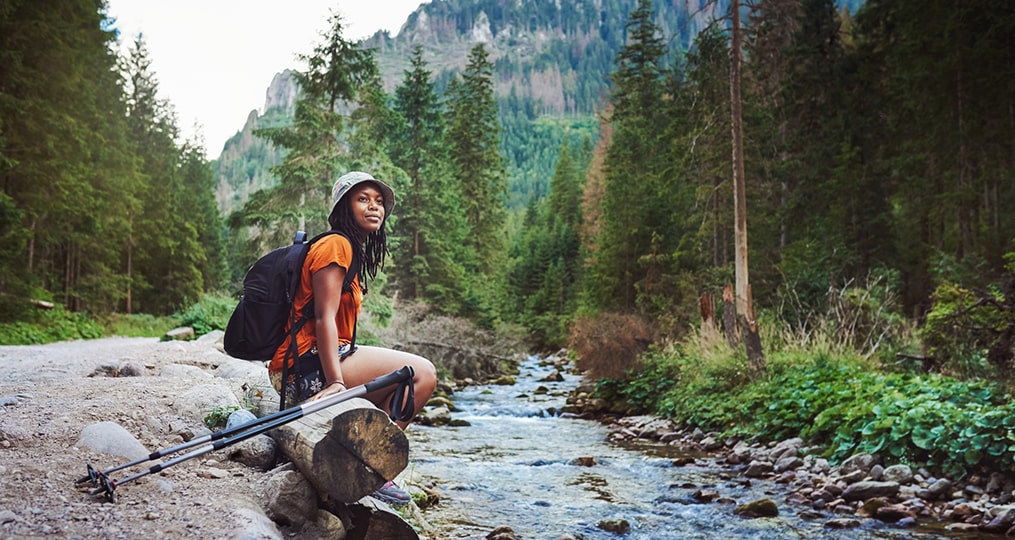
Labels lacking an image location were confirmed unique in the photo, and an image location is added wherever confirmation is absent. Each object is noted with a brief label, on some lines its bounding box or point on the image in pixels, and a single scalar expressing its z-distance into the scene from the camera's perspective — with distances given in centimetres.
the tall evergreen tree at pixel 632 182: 2150
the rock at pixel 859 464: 723
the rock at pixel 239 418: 419
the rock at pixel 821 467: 766
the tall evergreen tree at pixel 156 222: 2911
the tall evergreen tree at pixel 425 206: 2714
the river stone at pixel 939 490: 632
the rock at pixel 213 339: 1251
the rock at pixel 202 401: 466
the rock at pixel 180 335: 1467
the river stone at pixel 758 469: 814
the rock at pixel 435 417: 1269
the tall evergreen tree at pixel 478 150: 3506
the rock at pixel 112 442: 366
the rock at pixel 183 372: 676
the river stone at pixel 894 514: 604
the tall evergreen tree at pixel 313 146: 1692
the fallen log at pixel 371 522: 367
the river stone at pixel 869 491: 654
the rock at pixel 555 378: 2064
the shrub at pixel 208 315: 1645
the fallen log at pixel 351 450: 327
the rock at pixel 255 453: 399
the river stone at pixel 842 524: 596
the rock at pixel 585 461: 913
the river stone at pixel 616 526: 607
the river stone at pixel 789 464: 809
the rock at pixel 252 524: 289
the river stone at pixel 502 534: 557
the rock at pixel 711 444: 1005
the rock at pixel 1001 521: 541
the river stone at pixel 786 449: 848
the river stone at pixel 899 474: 670
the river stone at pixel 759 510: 645
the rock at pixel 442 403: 1438
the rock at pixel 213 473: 367
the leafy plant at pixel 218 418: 450
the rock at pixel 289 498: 339
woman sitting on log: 350
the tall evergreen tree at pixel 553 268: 3644
